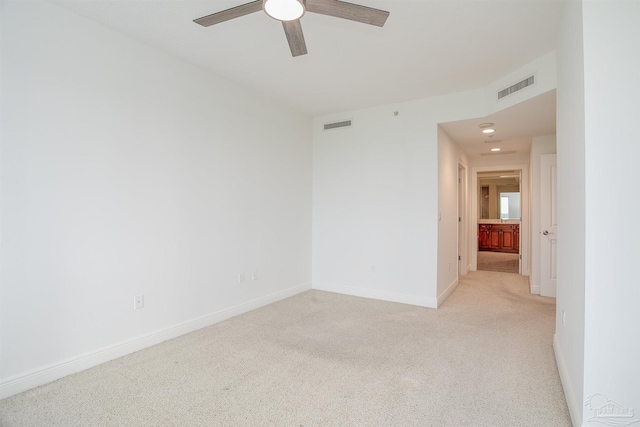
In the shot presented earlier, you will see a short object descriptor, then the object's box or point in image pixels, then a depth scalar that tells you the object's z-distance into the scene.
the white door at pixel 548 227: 4.61
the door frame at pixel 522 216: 5.90
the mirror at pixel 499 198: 10.52
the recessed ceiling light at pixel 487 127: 4.09
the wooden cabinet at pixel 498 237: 9.30
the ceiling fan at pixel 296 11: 1.91
